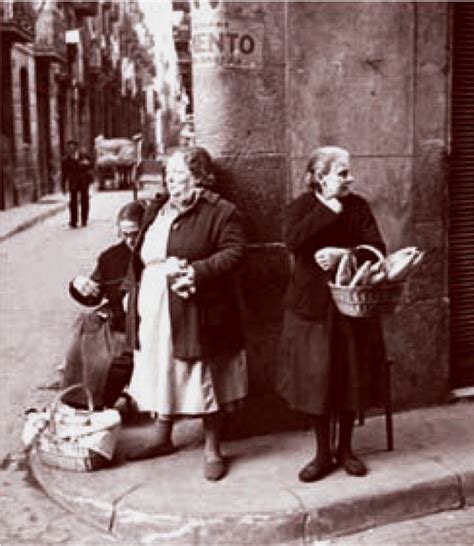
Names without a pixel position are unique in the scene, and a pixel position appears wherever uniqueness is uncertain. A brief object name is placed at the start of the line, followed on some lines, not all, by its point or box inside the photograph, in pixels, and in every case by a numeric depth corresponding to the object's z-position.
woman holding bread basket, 4.68
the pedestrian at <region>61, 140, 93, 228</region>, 19.39
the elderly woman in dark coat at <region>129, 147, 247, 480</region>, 4.77
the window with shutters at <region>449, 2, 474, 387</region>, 5.93
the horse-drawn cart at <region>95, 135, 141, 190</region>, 31.98
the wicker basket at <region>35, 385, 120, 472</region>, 5.07
